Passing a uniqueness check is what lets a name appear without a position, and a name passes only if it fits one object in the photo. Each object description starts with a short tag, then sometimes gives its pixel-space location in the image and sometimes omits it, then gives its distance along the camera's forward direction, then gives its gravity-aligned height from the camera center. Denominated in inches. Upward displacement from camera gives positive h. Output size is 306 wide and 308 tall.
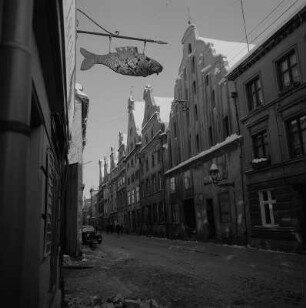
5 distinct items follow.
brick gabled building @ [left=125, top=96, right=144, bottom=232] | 1966.0 +399.1
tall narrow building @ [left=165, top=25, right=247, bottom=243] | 879.1 +229.5
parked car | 965.6 -0.5
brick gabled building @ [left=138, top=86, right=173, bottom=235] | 1508.4 +318.9
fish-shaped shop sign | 241.1 +113.5
